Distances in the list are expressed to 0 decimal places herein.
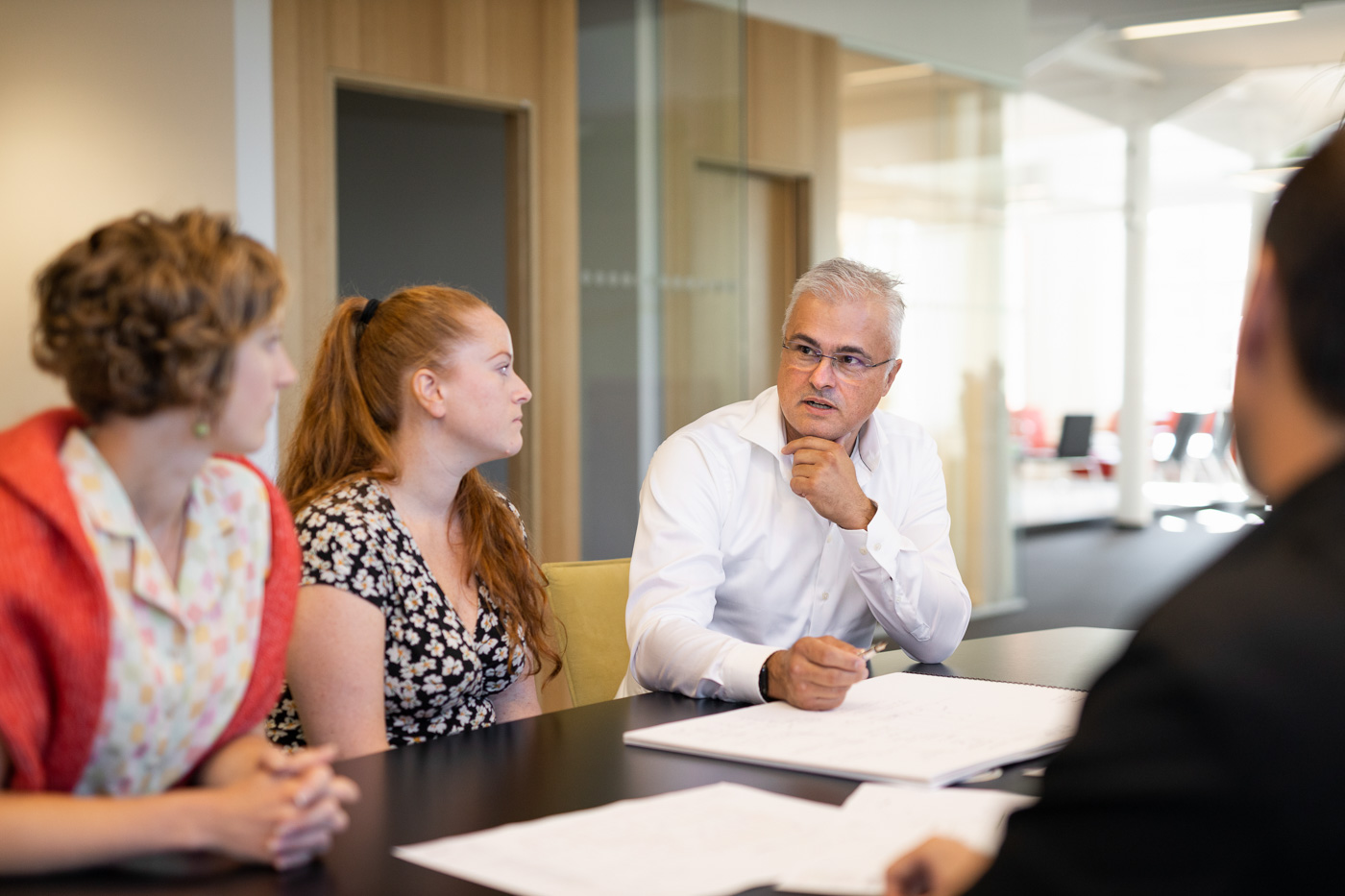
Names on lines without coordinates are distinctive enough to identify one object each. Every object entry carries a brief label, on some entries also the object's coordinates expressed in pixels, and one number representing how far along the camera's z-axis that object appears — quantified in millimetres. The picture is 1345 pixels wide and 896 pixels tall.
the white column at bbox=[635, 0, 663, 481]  5109
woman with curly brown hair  977
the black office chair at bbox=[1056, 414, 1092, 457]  11562
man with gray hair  2072
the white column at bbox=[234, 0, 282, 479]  3961
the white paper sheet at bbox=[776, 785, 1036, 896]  1002
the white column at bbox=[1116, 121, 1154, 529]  10867
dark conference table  993
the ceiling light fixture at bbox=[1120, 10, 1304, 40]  7448
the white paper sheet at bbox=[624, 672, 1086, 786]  1341
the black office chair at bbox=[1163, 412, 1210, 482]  12055
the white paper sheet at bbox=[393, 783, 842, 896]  996
